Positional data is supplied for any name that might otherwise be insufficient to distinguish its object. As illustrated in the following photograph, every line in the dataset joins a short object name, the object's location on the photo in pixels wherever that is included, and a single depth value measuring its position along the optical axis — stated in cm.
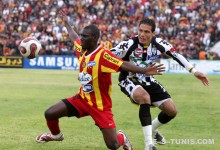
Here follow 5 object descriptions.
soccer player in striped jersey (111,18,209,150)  888
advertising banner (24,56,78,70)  3500
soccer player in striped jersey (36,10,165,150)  769
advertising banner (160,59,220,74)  3256
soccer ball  1021
